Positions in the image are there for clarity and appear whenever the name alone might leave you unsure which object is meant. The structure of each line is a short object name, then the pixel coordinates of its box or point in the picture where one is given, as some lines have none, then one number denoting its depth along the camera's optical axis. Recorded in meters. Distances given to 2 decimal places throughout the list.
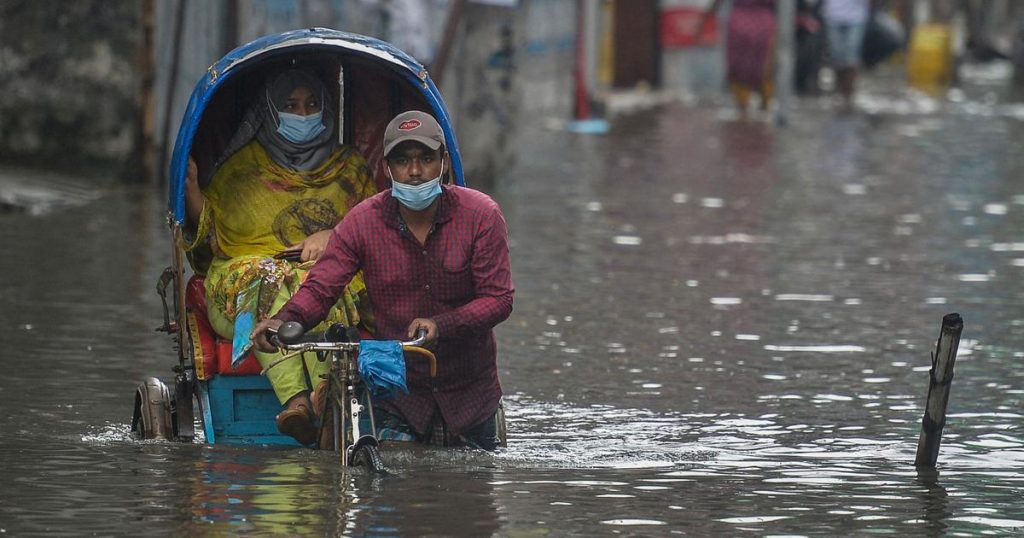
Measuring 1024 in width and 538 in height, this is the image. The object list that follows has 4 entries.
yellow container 68.56
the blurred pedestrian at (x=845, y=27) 52.94
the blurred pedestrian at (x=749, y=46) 49.84
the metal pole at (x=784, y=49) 47.43
